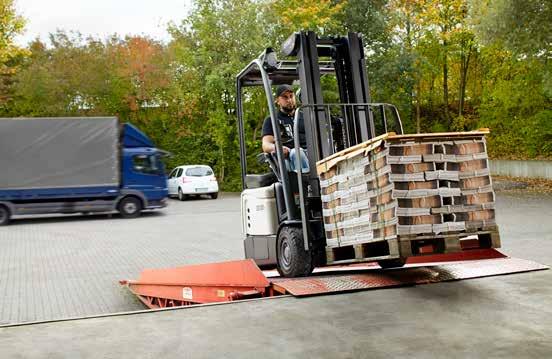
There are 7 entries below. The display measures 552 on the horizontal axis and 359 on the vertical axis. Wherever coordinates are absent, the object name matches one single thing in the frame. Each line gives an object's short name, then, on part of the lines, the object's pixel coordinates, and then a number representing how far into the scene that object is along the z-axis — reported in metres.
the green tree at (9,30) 33.47
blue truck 21.64
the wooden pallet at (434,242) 5.20
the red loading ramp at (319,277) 6.20
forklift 6.56
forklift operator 6.92
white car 30.31
